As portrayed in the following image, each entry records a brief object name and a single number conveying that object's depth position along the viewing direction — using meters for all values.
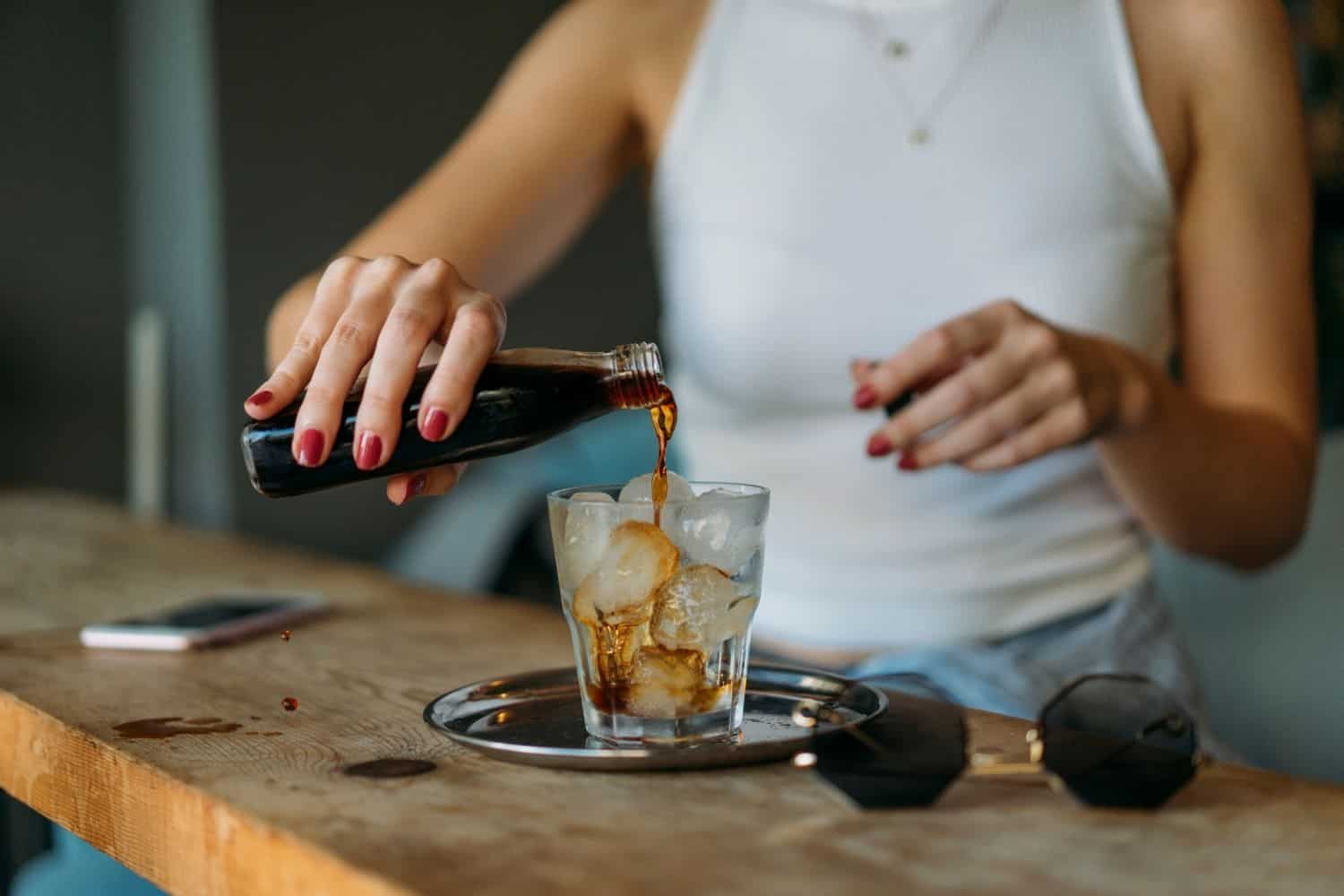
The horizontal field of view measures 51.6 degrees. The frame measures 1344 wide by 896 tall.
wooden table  0.52
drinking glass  0.65
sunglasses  0.60
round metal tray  0.65
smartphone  1.00
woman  1.21
